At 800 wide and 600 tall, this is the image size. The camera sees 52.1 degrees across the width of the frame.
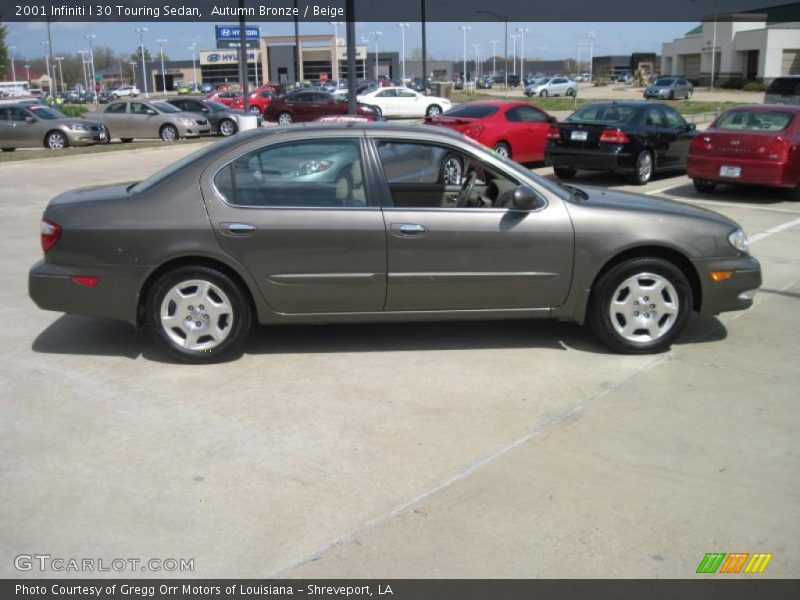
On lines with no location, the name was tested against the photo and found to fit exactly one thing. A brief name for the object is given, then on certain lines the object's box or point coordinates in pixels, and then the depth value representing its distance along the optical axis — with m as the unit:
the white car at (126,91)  92.40
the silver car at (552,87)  65.61
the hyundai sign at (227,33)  40.38
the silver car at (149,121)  26.73
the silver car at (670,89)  52.50
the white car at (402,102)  35.81
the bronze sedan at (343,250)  5.36
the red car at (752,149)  12.13
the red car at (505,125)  15.90
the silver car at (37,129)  23.98
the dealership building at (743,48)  64.19
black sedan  14.01
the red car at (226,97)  45.21
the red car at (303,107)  32.59
